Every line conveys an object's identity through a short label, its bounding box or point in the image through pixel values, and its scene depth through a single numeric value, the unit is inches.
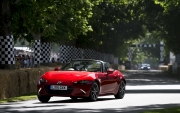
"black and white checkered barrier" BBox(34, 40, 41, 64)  1667.1
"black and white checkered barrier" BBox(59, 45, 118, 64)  2271.2
